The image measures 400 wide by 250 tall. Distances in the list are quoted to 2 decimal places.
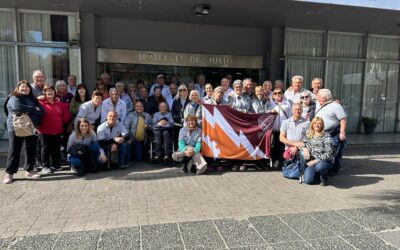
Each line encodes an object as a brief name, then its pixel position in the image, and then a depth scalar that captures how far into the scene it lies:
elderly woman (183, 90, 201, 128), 6.52
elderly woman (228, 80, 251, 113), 6.59
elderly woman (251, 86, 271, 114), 6.61
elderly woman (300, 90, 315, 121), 6.40
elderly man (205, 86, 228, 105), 6.55
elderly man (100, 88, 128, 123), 6.57
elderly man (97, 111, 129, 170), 6.21
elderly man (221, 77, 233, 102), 7.56
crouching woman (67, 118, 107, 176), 5.79
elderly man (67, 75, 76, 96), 7.40
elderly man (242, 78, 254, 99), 6.62
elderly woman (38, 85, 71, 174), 5.86
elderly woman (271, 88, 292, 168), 6.59
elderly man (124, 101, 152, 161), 6.82
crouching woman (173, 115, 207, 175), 6.09
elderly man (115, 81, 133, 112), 7.15
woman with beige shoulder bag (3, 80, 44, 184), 5.32
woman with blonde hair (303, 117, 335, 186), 5.46
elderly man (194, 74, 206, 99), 8.43
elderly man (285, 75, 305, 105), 6.66
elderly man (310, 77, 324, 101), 6.73
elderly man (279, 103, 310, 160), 5.95
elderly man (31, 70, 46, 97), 6.18
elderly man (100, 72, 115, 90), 7.62
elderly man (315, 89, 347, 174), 5.91
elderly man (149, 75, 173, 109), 7.72
